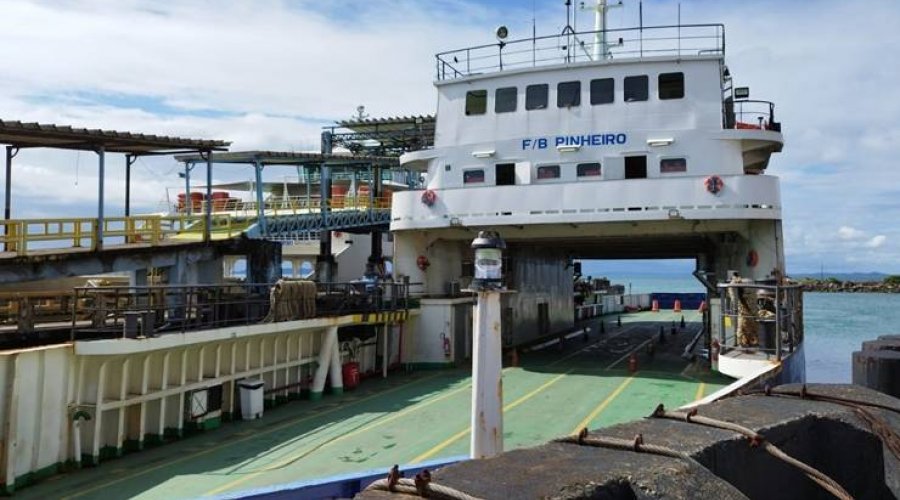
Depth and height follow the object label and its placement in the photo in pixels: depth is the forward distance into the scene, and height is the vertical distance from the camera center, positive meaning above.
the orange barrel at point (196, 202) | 34.41 +3.67
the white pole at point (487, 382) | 6.33 -1.00
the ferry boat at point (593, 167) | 17.59 +3.04
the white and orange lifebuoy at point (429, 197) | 19.64 +2.24
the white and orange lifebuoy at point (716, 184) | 16.89 +2.24
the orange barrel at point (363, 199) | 35.69 +3.95
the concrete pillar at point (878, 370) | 6.18 -0.86
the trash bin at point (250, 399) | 13.90 -2.53
